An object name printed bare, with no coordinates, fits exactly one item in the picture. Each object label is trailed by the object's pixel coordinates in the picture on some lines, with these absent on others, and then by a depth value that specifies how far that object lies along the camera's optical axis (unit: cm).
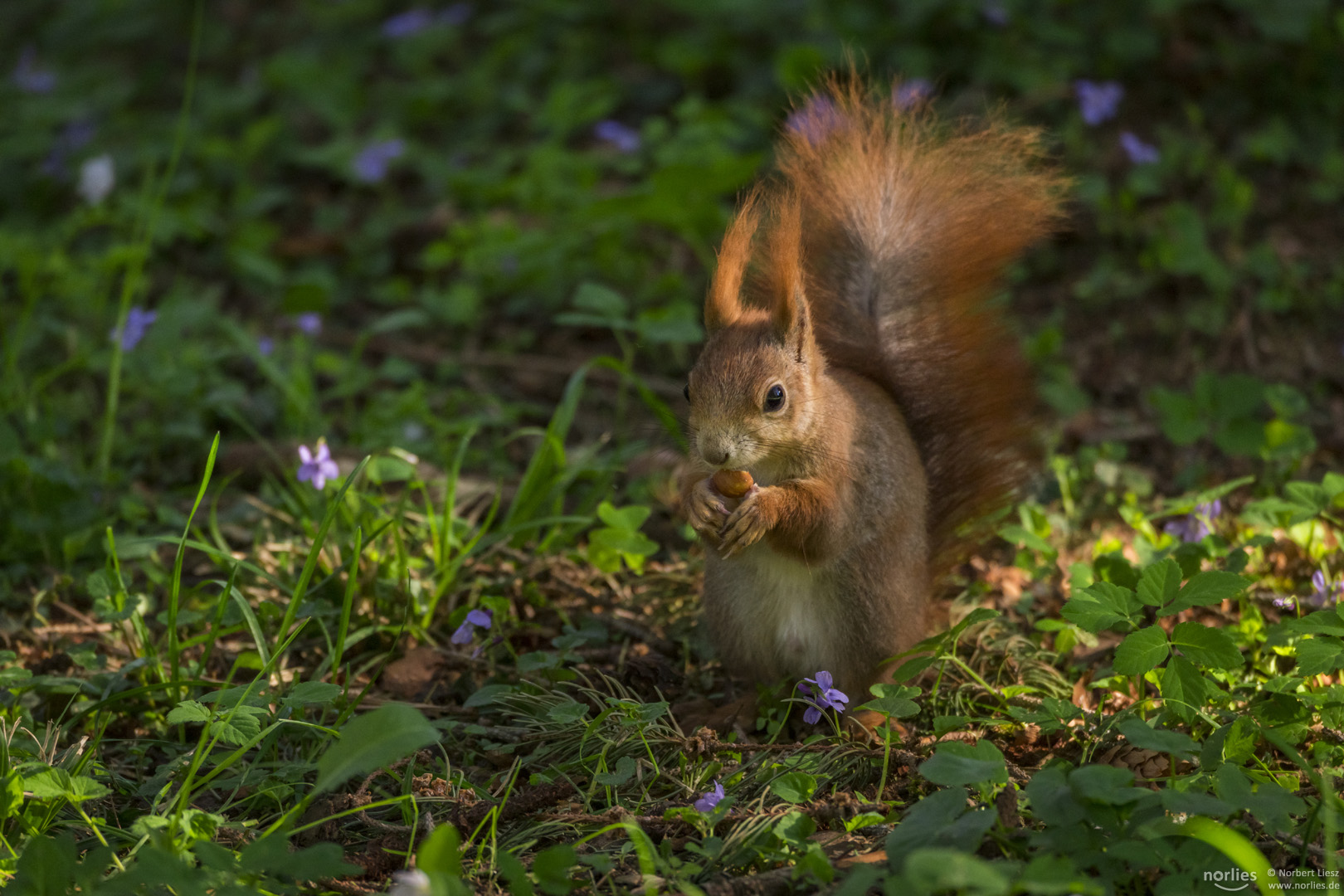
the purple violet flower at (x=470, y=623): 719
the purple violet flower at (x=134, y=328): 736
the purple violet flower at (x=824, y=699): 713
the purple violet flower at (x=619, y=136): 762
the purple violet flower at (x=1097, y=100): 754
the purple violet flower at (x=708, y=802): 708
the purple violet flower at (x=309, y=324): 744
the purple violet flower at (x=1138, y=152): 751
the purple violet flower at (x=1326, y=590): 718
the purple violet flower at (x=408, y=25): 900
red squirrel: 713
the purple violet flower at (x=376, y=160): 764
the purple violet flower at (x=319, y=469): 722
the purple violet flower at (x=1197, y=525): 723
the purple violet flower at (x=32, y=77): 911
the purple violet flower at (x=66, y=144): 820
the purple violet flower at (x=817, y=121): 722
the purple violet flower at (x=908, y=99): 723
